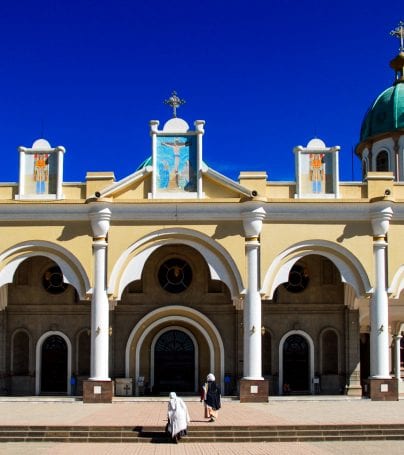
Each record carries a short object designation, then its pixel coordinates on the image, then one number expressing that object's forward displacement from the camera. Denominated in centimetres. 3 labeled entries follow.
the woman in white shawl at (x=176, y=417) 1856
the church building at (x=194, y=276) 2669
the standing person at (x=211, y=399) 2066
